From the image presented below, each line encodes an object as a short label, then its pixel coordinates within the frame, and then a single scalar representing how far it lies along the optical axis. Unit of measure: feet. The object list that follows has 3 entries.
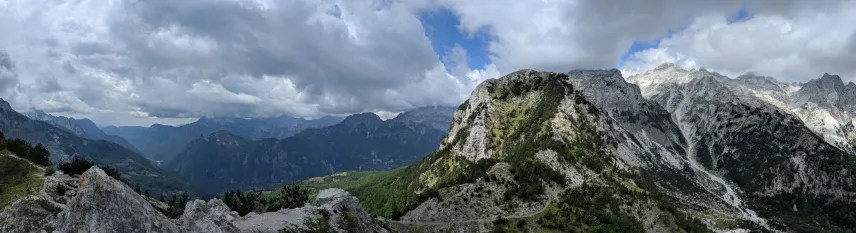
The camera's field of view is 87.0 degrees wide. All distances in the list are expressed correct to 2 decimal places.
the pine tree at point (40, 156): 300.44
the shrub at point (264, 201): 436.27
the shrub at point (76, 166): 328.49
